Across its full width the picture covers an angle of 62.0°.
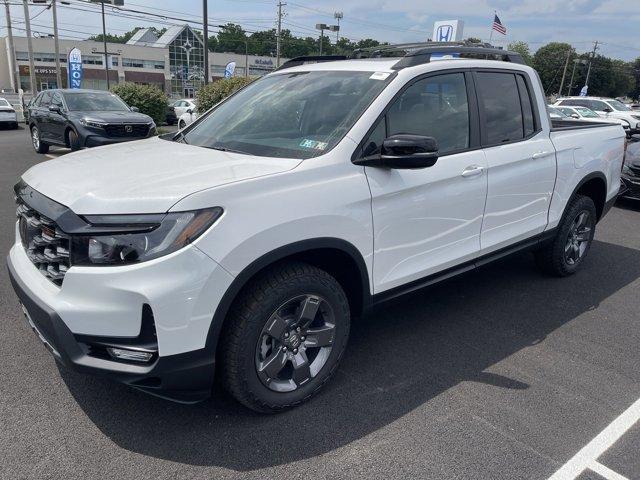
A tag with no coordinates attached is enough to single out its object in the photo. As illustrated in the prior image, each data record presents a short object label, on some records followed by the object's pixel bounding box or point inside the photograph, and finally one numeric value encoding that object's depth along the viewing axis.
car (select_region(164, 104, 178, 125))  27.56
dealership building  73.50
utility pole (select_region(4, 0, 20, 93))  39.53
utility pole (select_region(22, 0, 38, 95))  35.78
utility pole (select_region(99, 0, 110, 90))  47.34
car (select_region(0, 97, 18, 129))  22.53
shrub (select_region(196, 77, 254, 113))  15.36
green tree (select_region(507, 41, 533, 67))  81.31
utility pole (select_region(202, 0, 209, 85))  17.42
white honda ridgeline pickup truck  2.37
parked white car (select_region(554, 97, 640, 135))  22.34
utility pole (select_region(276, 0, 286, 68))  58.86
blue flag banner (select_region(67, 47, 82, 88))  28.75
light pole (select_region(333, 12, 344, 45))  62.81
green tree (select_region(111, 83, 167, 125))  18.70
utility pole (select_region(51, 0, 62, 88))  38.22
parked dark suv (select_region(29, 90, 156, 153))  11.17
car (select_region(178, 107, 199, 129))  20.84
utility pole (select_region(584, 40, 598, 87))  92.84
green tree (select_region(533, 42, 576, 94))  89.31
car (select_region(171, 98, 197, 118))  28.94
